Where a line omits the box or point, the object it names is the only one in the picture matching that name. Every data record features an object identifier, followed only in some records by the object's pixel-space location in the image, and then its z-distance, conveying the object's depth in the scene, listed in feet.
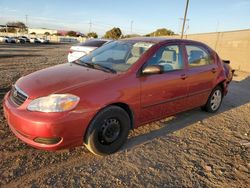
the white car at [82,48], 24.84
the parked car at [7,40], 126.42
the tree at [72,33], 256.88
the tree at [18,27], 239.99
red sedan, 7.65
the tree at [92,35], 226.38
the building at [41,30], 286.25
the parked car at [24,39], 139.21
